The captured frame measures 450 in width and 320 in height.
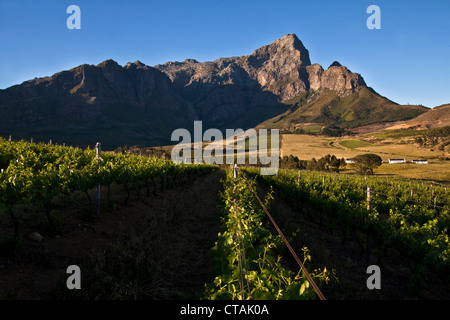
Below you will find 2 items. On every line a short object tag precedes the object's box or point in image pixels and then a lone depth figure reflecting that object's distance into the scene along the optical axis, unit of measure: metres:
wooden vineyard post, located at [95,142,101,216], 9.14
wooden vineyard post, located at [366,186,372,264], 8.21
